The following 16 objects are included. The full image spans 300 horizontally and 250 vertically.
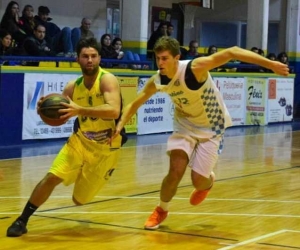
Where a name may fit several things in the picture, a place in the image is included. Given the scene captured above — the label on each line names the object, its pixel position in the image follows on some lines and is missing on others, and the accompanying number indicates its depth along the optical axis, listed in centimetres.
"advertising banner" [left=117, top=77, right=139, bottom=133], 1574
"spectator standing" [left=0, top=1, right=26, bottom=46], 1461
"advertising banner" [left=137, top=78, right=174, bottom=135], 1644
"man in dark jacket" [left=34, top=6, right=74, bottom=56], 1561
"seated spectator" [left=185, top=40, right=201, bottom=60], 1942
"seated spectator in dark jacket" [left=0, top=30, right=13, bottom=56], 1361
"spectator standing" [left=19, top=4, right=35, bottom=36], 1491
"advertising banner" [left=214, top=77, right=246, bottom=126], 1856
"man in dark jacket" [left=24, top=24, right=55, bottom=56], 1440
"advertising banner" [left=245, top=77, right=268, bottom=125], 1955
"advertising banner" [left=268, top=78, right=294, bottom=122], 2031
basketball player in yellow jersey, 652
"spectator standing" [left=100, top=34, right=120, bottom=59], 1656
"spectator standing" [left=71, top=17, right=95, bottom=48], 1609
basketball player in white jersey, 662
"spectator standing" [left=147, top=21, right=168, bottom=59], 1920
